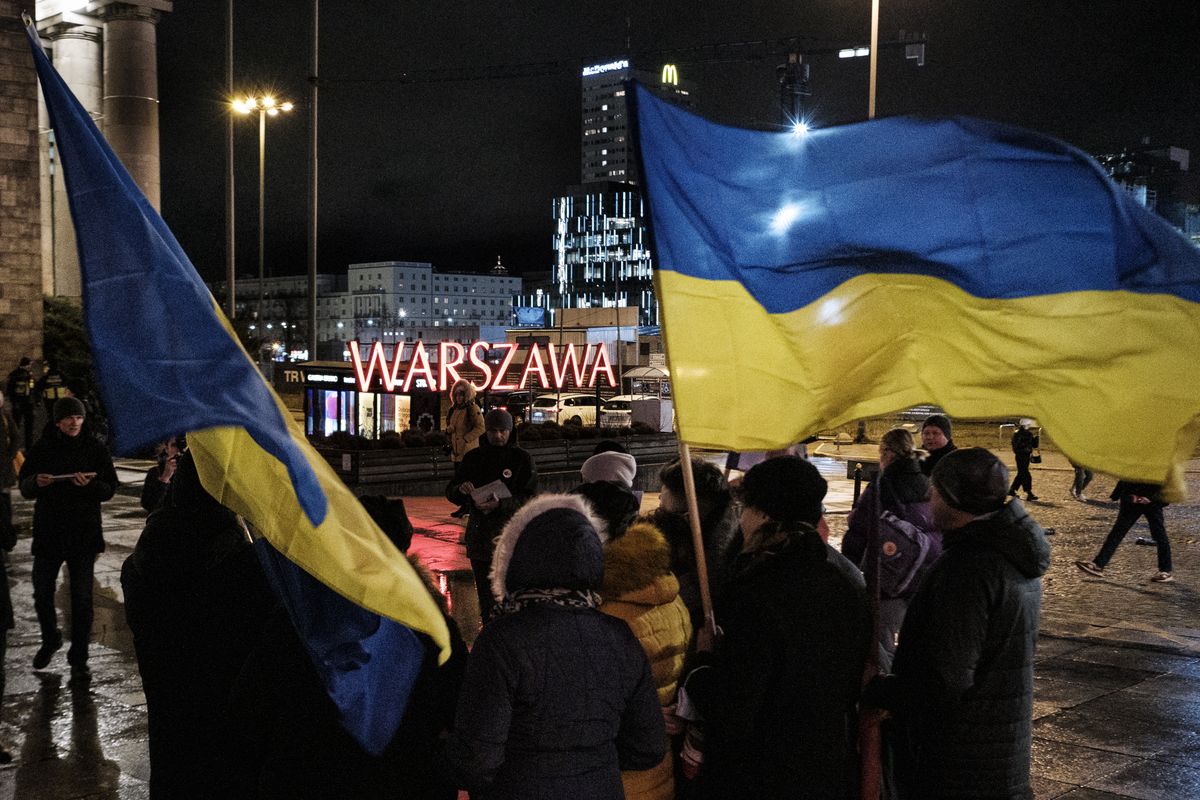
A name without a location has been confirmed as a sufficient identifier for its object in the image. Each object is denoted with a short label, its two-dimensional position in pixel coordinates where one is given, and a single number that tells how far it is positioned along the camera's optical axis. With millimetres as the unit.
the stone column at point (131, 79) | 35500
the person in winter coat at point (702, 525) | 4812
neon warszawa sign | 21688
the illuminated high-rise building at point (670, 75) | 86875
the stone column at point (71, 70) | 37438
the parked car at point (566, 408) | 38750
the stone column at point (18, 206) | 23547
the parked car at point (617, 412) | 34812
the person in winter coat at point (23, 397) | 21750
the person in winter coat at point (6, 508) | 5883
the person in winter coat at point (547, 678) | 2863
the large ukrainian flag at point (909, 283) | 3539
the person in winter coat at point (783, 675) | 3359
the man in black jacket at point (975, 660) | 3527
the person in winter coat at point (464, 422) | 13891
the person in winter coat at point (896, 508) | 5988
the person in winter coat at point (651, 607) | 3598
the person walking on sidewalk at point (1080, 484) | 19328
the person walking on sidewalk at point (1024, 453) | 18641
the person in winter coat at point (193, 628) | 3941
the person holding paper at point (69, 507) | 7527
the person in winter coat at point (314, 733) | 3092
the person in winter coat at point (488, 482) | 7570
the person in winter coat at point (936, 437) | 7801
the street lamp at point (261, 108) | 32250
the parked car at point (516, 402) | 30750
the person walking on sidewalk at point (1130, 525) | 11570
